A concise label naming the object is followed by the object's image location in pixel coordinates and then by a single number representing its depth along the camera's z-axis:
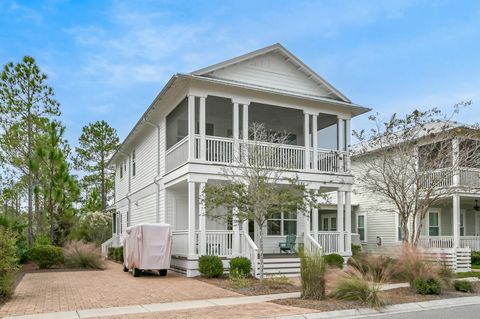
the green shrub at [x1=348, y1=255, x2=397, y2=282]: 13.11
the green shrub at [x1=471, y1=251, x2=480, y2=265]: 23.92
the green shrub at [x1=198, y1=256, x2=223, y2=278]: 15.68
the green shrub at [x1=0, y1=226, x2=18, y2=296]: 11.18
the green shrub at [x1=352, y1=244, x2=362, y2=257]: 20.27
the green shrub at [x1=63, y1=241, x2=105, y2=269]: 20.31
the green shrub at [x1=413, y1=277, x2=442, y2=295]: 12.31
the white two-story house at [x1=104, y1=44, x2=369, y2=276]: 16.86
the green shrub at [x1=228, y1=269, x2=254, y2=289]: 13.67
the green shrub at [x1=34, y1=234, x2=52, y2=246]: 23.80
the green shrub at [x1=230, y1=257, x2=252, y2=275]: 15.53
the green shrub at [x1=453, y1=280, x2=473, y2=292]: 13.02
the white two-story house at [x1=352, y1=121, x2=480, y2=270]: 17.03
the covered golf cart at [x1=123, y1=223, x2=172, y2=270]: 16.59
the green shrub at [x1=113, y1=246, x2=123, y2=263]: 24.22
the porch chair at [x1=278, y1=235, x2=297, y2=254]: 19.69
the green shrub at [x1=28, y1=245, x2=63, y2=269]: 20.09
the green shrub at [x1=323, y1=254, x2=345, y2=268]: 17.83
